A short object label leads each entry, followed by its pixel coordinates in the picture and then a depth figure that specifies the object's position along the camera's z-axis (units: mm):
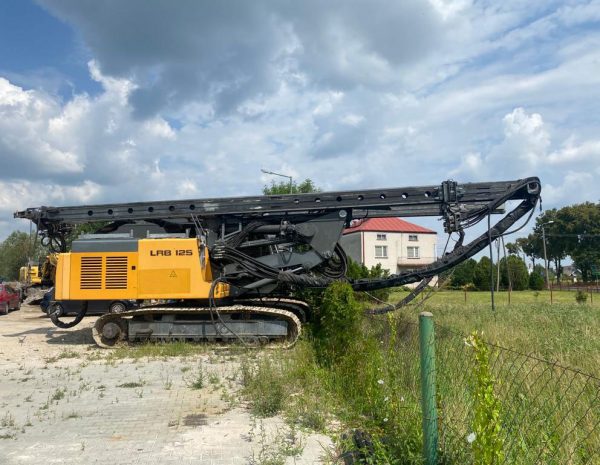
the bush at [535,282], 56156
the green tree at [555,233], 74938
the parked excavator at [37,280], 13430
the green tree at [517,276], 54094
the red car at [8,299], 24688
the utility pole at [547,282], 59544
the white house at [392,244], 62688
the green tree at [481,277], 50656
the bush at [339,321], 7746
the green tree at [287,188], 47000
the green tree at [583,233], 70625
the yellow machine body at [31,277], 28316
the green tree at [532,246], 84312
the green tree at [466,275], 46756
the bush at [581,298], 25562
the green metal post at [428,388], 4062
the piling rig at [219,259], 11594
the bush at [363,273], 21328
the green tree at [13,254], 75788
